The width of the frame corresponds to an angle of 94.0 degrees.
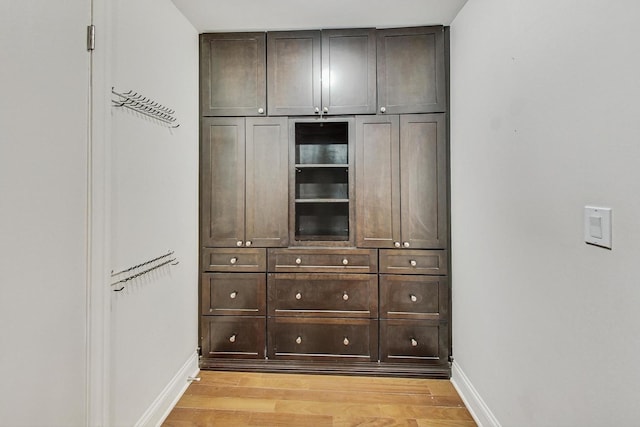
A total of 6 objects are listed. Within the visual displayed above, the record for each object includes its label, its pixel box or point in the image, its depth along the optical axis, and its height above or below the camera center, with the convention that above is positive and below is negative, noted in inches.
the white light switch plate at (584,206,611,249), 36.5 -1.3
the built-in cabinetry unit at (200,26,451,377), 88.3 +2.8
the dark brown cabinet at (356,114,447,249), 88.0 +10.4
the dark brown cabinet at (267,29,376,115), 89.1 +43.5
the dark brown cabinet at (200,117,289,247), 91.1 +10.4
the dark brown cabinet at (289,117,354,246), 97.7 +11.9
